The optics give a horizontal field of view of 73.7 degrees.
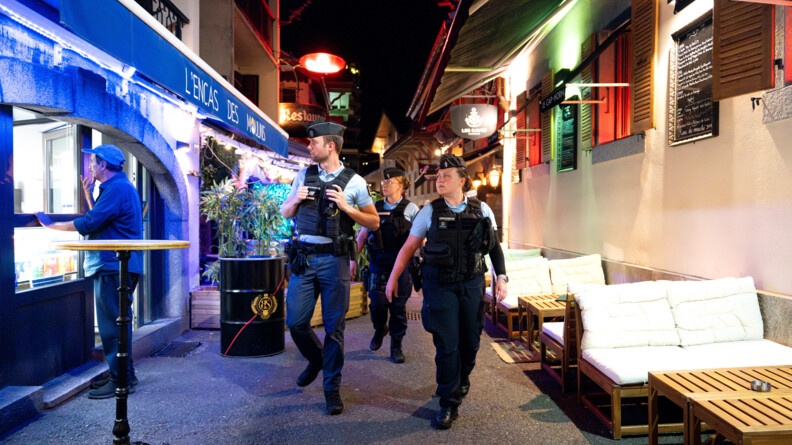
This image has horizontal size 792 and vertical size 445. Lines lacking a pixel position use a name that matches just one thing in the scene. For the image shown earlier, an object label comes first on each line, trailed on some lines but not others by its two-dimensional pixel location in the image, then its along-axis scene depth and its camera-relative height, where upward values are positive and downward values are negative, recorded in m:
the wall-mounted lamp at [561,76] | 8.59 +2.32
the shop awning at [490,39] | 7.42 +2.92
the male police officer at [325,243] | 4.23 -0.24
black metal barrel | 5.85 -1.06
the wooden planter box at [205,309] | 7.32 -1.33
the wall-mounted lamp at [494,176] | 14.52 +1.05
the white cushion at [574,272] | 7.12 -0.78
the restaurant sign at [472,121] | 10.27 +1.82
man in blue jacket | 4.48 -0.18
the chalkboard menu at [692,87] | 5.07 +1.29
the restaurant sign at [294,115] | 17.38 +3.25
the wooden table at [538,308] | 5.63 -1.03
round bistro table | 3.15 -0.76
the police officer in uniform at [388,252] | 6.00 -0.45
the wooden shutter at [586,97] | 7.76 +1.79
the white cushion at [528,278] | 7.02 -0.86
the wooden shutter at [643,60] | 6.00 +1.80
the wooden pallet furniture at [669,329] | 3.96 -0.94
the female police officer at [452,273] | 3.92 -0.45
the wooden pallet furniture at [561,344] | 4.58 -1.20
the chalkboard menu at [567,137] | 8.52 +1.28
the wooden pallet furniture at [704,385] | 2.96 -1.02
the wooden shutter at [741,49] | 4.12 +1.36
